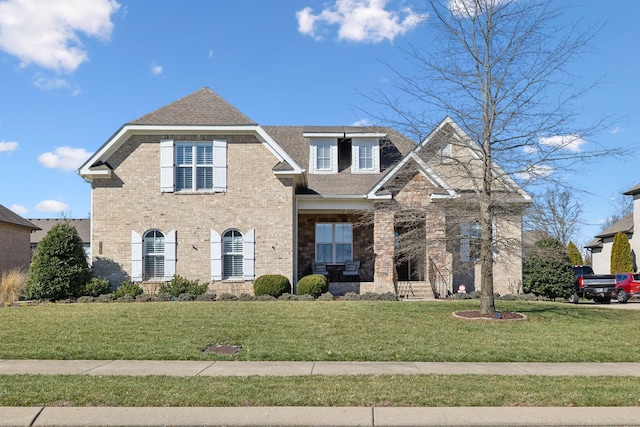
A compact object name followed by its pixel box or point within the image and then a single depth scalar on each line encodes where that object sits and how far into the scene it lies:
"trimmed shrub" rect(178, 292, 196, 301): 19.66
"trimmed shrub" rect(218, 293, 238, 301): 19.86
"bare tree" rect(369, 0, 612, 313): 15.08
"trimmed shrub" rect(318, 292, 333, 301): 19.70
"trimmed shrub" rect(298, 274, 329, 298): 20.14
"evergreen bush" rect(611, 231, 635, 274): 36.33
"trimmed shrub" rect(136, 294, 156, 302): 19.66
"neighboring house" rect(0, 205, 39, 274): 32.84
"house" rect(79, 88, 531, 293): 21.03
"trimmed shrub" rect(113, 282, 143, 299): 19.94
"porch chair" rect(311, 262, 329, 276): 23.89
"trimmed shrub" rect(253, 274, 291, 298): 20.08
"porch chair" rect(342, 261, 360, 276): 24.16
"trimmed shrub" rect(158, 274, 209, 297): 20.27
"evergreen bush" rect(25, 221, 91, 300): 19.41
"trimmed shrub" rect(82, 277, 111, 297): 20.00
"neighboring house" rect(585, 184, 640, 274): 37.22
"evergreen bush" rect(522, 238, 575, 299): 23.31
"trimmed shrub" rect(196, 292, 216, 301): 19.79
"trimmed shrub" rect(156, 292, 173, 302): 19.77
